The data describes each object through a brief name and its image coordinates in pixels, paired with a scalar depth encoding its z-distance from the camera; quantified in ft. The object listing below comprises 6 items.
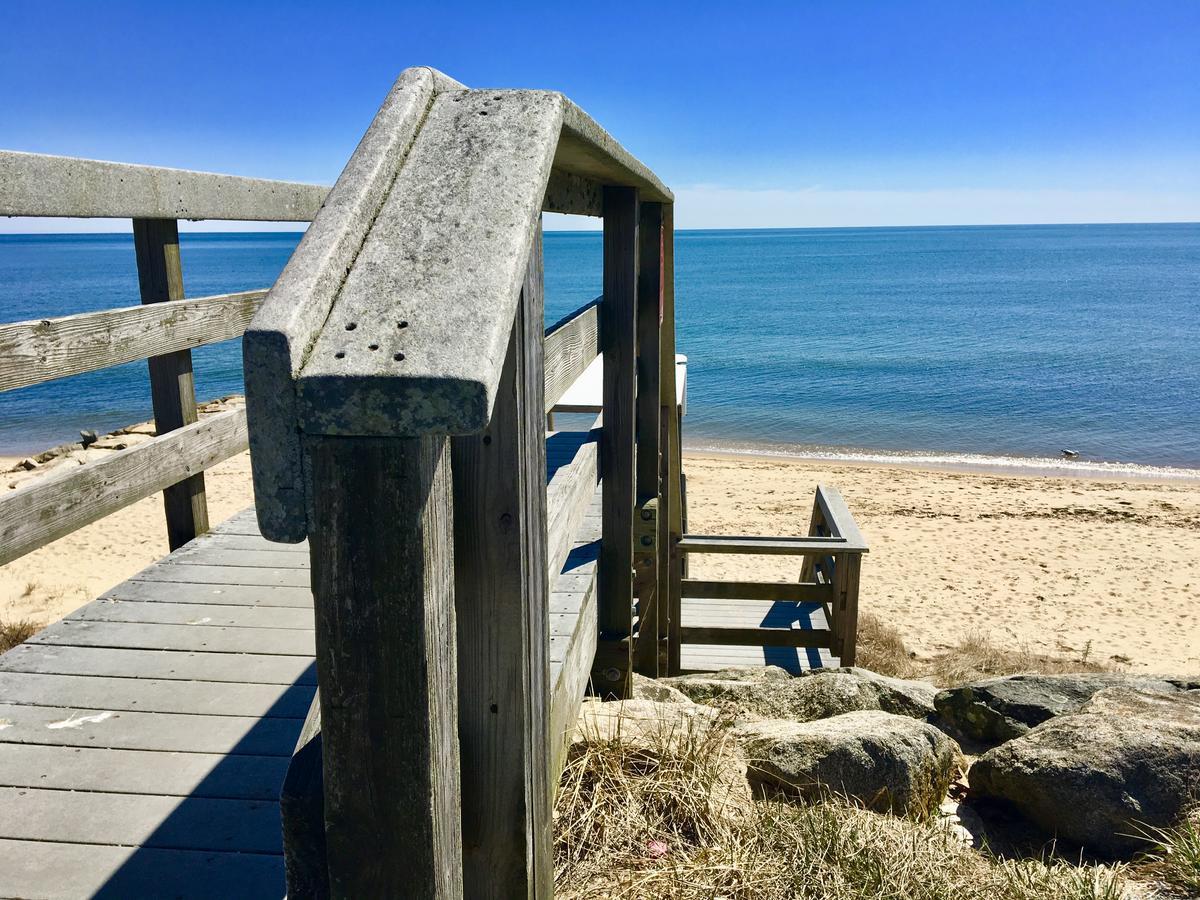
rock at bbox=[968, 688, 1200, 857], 10.83
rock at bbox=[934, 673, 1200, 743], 15.40
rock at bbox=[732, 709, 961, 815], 11.08
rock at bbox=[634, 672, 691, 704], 13.69
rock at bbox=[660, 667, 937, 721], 14.76
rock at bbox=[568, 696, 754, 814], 9.79
